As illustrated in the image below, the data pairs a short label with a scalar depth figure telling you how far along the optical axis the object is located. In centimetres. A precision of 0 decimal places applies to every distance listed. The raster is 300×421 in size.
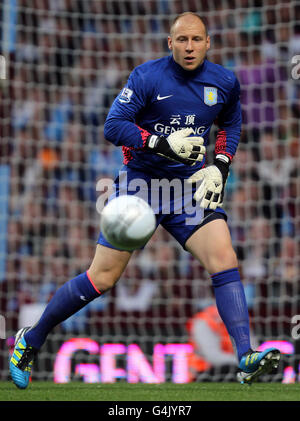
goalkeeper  816
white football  775
